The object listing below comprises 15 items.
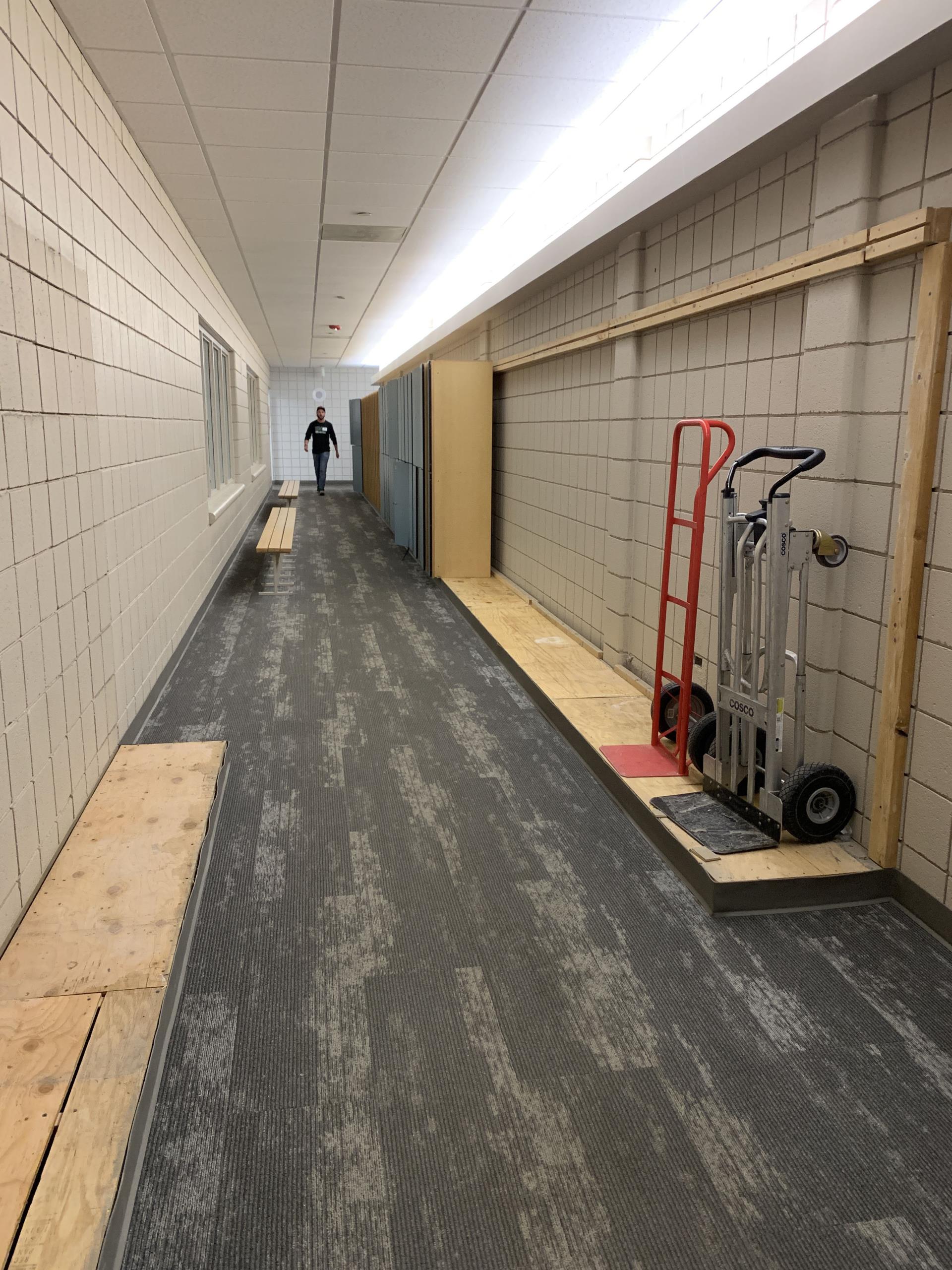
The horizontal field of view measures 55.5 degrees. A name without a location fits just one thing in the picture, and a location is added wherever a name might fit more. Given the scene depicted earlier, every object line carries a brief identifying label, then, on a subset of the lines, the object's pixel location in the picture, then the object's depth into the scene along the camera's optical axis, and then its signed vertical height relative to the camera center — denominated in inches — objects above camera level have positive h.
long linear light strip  118.7 +56.6
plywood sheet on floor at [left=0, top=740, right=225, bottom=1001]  78.1 -44.4
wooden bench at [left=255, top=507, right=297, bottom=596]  272.7 -28.9
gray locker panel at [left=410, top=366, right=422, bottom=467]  306.3 +9.8
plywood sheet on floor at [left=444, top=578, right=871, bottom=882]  103.3 -45.2
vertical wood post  90.7 -9.4
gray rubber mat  107.3 -45.5
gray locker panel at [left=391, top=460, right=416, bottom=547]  342.3 -22.7
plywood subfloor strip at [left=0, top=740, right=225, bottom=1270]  54.3 -44.4
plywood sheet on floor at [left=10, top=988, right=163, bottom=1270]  51.8 -44.6
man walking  603.5 +4.4
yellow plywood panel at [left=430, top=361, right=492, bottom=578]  297.0 -6.3
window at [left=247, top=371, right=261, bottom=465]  542.6 +17.2
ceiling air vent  243.8 +57.3
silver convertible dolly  103.3 -27.3
